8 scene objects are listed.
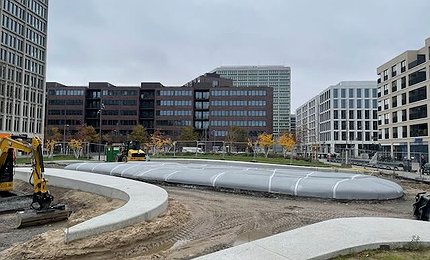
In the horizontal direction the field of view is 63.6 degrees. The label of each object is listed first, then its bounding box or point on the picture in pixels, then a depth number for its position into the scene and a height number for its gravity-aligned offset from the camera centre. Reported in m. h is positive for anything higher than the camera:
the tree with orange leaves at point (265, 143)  52.94 +0.56
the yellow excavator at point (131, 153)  37.44 -0.92
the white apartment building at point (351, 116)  108.62 +10.16
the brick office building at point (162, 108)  107.00 +11.66
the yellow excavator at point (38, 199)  11.44 -1.95
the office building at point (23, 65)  75.00 +18.08
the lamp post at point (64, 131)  64.00 +2.84
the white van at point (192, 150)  49.08 -0.64
